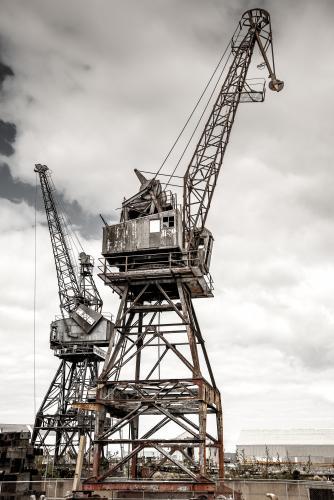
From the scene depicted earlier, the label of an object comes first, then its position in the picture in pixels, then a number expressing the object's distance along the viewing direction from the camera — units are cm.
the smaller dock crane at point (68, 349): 5681
